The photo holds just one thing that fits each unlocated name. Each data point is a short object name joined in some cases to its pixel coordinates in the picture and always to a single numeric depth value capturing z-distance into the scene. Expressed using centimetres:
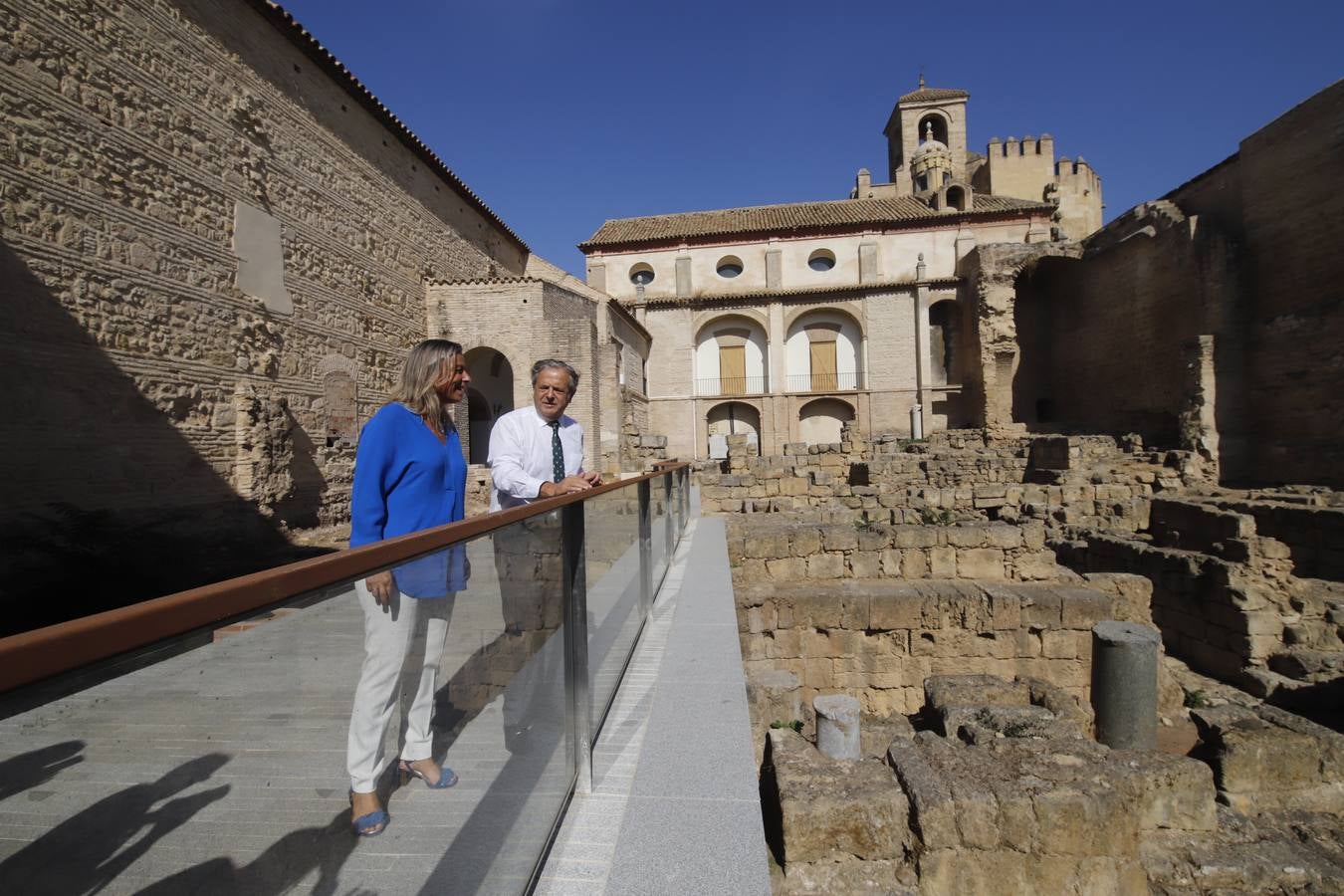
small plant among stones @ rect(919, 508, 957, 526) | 1088
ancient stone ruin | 320
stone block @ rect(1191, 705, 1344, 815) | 442
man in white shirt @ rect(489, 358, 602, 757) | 178
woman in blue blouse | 113
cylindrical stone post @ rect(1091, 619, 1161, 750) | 553
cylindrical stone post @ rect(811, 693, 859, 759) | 390
